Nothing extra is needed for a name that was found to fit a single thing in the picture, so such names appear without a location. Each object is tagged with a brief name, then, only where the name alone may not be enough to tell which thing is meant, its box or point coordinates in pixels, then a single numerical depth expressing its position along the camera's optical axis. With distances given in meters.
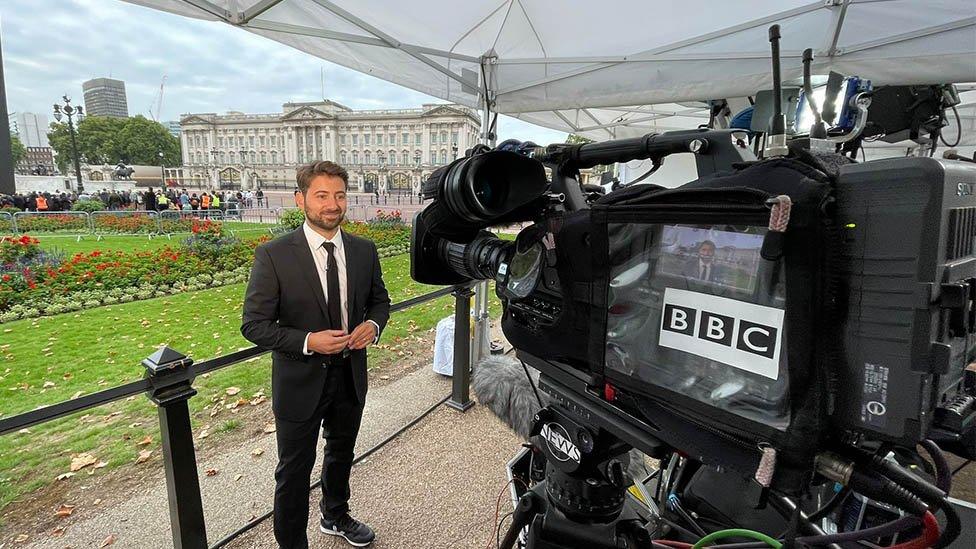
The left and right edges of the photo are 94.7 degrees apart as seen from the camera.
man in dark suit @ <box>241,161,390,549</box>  1.95
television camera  0.59
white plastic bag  4.57
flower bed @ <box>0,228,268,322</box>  6.36
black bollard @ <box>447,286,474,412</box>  3.78
